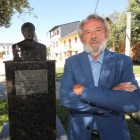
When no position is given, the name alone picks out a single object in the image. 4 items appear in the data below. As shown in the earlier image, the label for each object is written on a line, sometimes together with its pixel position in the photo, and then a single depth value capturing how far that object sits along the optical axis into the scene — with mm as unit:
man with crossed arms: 1328
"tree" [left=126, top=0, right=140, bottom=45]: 18567
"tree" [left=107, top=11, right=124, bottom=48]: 19750
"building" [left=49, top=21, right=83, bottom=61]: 29031
